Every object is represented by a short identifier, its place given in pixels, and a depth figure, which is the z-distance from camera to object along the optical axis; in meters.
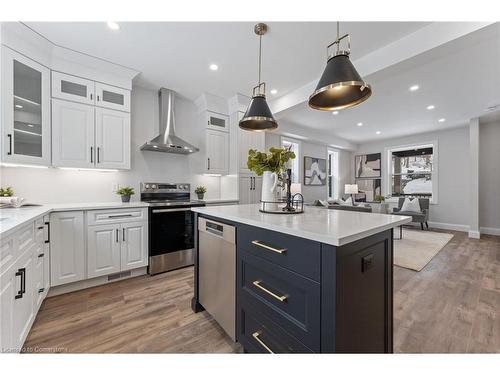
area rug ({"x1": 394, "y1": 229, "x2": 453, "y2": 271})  3.24
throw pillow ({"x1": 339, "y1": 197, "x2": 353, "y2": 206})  5.95
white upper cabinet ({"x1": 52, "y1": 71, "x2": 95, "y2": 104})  2.43
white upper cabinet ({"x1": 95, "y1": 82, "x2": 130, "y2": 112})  2.70
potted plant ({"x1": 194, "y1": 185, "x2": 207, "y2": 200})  3.75
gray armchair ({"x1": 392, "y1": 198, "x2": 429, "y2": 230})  5.37
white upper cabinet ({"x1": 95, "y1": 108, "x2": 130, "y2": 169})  2.70
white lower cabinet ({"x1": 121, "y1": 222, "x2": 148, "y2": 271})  2.63
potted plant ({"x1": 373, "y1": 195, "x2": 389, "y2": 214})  5.29
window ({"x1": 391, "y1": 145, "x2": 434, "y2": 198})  6.31
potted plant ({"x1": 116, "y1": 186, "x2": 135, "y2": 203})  2.96
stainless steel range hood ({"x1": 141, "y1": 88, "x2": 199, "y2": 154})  3.27
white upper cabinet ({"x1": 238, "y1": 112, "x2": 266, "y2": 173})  3.84
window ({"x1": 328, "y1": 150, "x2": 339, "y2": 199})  7.55
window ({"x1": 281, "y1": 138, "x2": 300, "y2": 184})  6.12
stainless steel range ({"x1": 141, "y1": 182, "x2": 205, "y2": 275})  2.83
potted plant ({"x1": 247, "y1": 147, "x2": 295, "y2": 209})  1.71
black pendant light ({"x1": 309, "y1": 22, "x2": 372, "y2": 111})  1.20
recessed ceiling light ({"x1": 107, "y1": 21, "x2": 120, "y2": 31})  2.03
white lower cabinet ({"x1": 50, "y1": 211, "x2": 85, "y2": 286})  2.20
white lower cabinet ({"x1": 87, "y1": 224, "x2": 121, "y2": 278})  2.40
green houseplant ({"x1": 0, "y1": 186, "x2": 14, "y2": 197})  2.17
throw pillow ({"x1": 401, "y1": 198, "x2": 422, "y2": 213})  5.66
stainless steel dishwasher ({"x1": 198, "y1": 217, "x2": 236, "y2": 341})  1.53
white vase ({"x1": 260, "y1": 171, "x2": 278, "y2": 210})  1.72
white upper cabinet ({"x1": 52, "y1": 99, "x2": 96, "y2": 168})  2.43
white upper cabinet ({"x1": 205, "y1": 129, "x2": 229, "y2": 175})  3.73
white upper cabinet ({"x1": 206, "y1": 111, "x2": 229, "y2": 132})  3.74
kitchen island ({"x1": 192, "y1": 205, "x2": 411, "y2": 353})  0.93
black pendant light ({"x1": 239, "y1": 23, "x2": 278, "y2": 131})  1.87
